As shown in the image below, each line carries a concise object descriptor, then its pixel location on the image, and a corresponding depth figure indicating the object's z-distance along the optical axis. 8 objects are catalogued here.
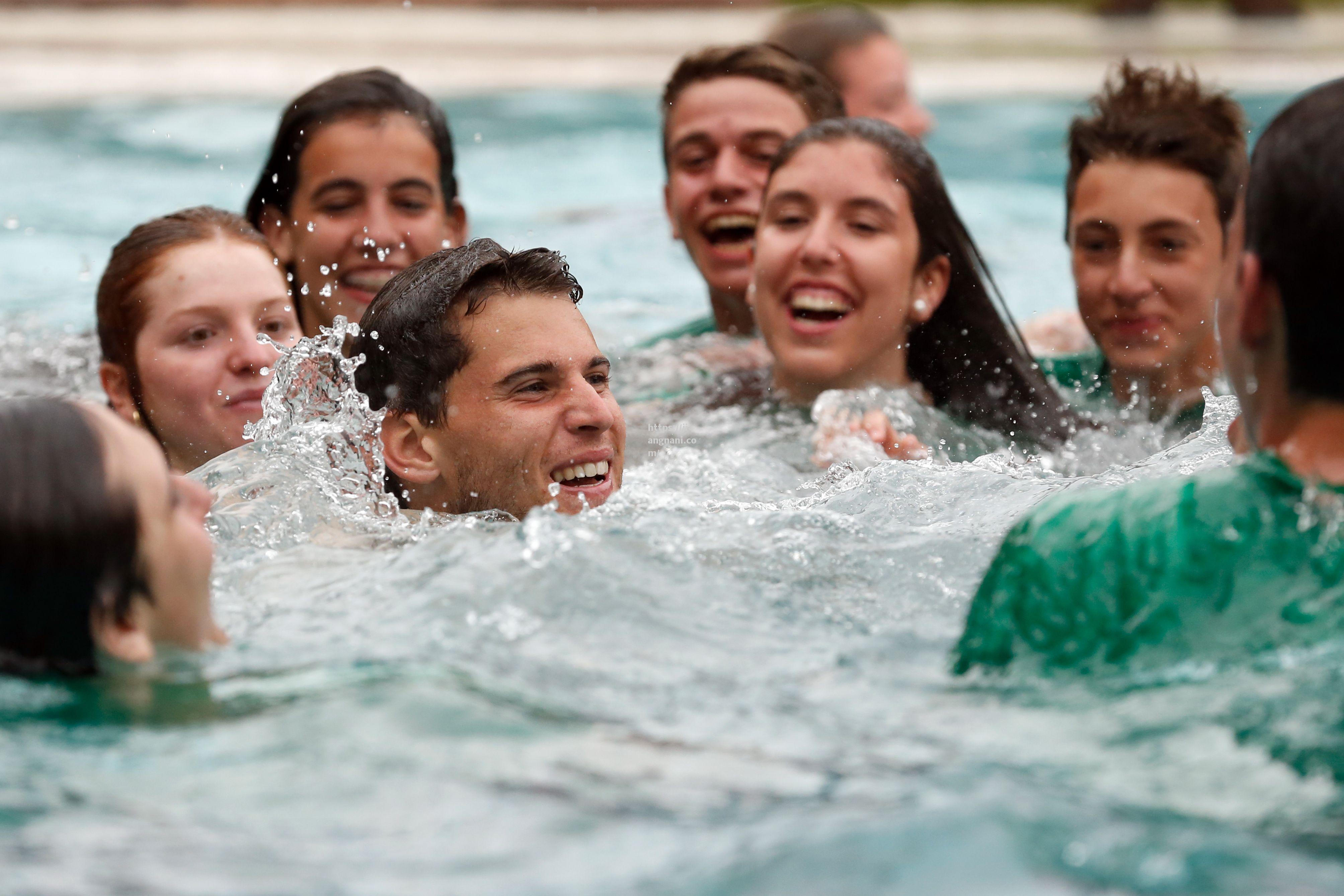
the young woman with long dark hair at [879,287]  8.29
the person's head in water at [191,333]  7.24
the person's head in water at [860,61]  13.01
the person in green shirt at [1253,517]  3.86
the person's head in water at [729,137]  10.11
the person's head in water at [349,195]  8.70
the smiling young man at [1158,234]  8.42
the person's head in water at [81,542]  4.11
